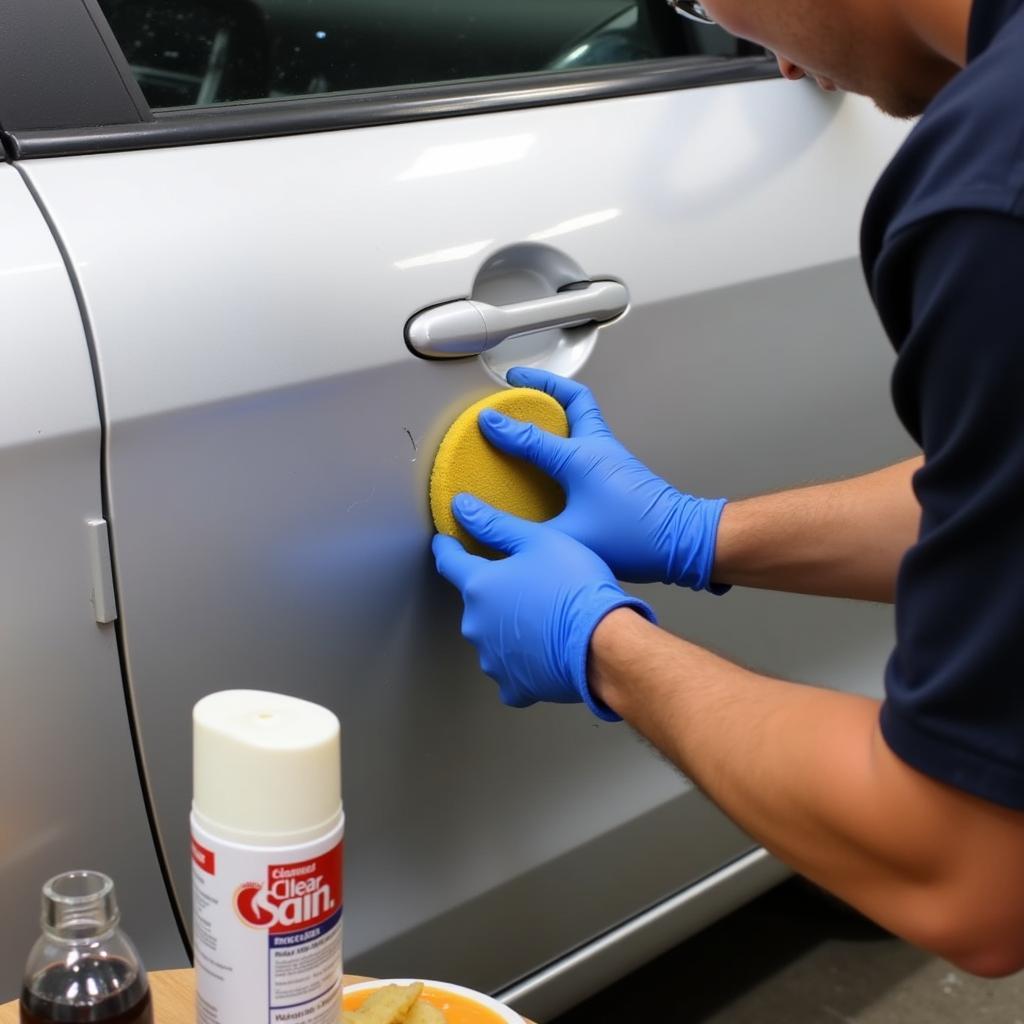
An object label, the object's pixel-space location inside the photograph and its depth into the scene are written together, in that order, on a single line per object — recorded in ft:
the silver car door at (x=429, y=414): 3.33
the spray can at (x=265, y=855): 2.19
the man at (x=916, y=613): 2.45
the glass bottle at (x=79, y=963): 2.25
